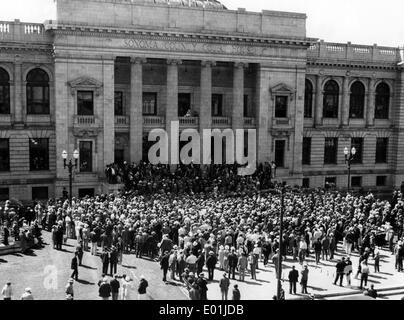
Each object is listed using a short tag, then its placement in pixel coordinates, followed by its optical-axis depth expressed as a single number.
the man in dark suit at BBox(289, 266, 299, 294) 23.08
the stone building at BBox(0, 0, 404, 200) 43.47
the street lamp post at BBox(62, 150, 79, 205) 33.16
